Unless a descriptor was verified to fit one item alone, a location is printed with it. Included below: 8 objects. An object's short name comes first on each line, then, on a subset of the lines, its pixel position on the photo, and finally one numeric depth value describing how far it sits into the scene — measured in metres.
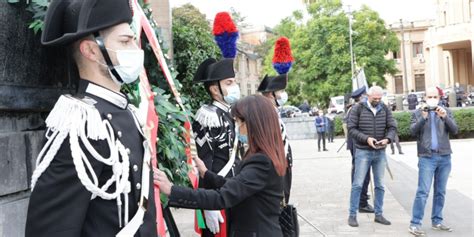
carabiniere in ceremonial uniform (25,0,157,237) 1.97
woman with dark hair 3.10
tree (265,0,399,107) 41.59
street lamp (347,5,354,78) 39.22
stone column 2.60
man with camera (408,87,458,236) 7.11
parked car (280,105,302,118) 42.40
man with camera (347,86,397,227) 7.78
